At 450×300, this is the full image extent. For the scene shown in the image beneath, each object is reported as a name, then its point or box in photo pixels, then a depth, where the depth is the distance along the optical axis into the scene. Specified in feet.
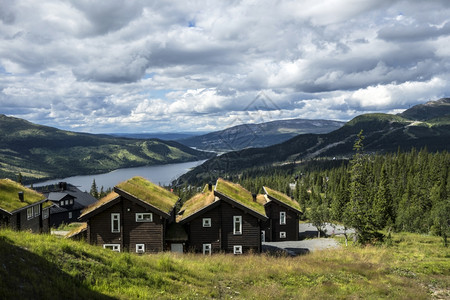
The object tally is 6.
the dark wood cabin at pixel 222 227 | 99.35
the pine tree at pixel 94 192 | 372.89
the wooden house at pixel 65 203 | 241.96
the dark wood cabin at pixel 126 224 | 94.79
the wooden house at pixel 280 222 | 157.48
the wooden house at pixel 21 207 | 105.77
